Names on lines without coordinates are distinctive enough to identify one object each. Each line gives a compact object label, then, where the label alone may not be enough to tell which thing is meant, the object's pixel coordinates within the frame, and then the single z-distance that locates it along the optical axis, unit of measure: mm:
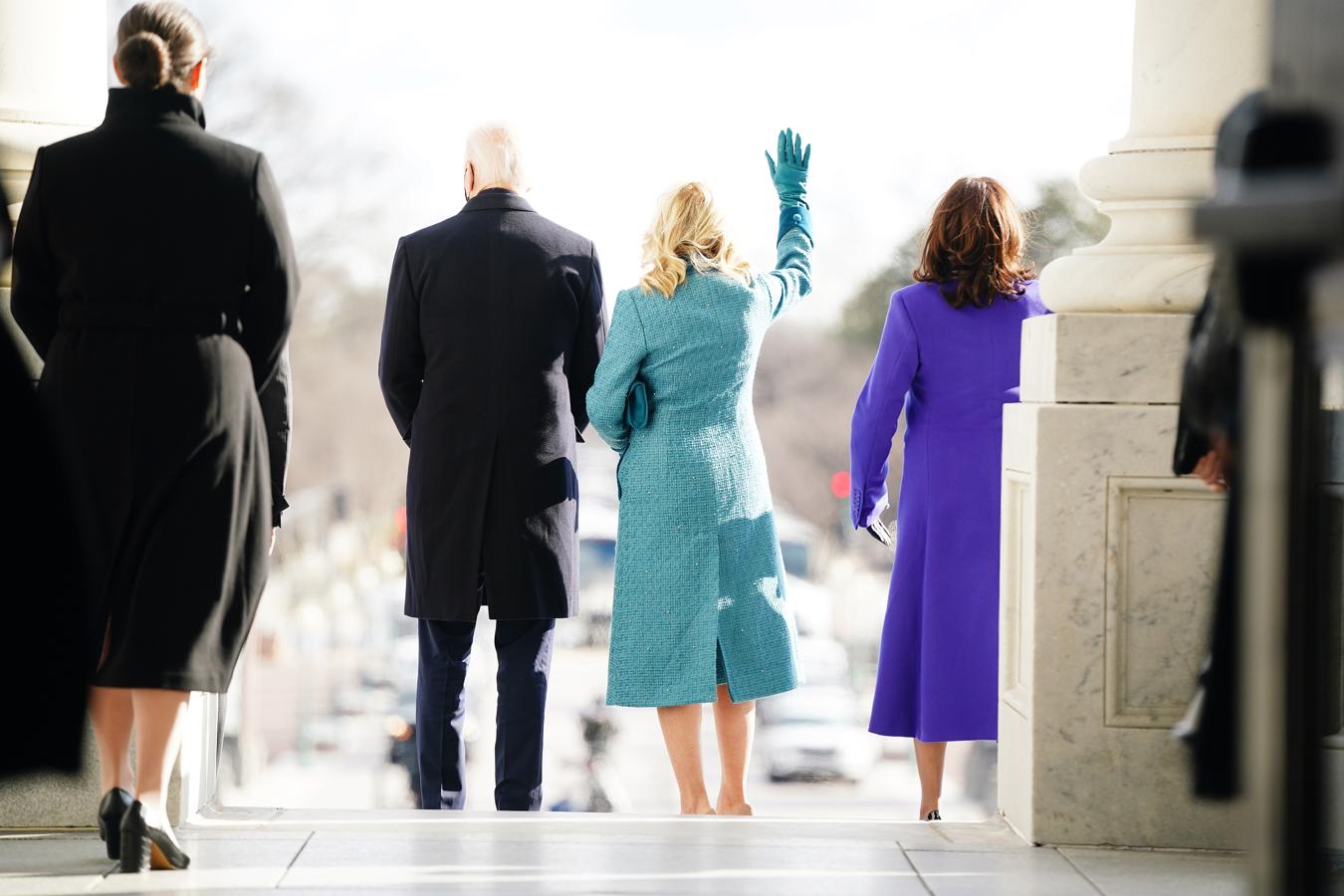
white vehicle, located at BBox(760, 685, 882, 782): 68625
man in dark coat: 9133
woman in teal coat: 8937
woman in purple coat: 9266
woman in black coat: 6805
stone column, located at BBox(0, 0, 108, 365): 8227
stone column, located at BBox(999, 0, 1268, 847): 7793
